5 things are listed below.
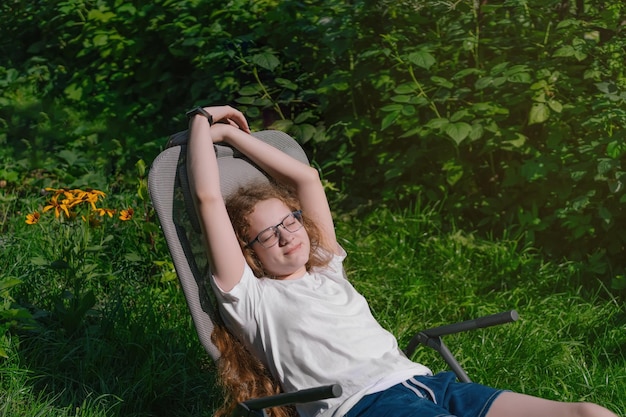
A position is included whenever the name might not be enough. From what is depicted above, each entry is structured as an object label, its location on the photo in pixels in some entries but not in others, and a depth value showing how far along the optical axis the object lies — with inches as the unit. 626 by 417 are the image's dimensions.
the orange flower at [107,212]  143.3
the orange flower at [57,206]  136.3
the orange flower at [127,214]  147.1
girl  104.3
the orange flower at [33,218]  142.6
